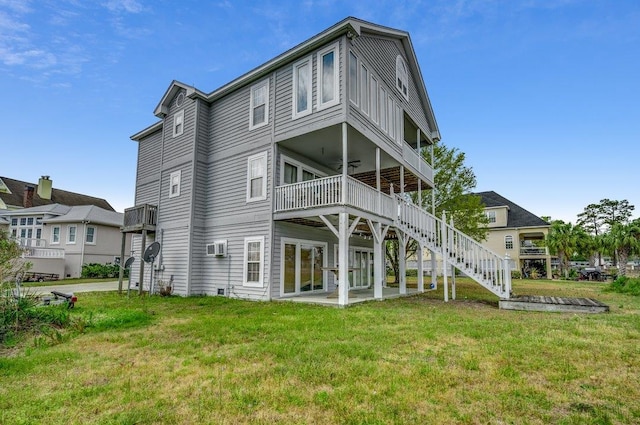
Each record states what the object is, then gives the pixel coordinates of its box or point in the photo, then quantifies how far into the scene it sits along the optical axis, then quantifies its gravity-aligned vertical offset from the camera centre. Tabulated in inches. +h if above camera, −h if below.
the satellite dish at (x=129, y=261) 547.2 -18.7
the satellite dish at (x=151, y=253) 496.1 -4.3
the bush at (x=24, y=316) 244.1 -56.0
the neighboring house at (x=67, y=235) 941.2 +47.3
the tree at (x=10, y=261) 259.3 -9.7
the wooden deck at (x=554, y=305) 330.6 -56.2
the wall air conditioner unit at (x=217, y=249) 484.7 +2.2
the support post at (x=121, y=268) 559.3 -32.0
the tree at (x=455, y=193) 737.0 +140.4
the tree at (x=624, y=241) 1002.6 +34.4
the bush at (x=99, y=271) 937.5 -61.4
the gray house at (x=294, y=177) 408.5 +117.3
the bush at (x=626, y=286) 537.0 -61.4
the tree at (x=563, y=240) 1091.9 +40.3
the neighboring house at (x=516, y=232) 1220.5 +76.5
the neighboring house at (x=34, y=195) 1229.7 +221.6
